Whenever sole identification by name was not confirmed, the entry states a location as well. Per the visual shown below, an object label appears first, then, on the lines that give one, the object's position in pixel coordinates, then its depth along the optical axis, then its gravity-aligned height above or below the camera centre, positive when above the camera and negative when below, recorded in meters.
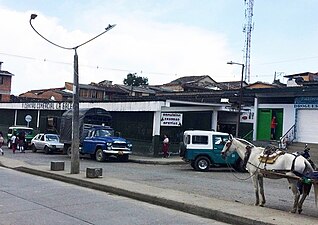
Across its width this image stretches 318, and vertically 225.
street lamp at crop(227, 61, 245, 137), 34.68 +2.63
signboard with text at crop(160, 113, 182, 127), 35.06 +0.52
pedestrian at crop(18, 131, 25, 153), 37.84 -1.89
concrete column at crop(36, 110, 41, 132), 51.16 -0.11
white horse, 11.03 -0.85
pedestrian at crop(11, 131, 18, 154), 37.03 -1.82
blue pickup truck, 30.06 -0.98
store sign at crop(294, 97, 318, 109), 32.34 +2.10
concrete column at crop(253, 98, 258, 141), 36.69 +0.76
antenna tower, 54.75 +11.84
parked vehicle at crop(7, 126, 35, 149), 41.38 -1.28
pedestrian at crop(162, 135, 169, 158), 33.75 -1.50
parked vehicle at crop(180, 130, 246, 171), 25.08 -1.18
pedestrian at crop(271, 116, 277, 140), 35.38 +0.39
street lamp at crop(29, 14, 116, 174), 19.48 -0.01
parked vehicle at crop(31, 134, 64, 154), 36.97 -1.82
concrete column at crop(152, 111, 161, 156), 34.34 -0.61
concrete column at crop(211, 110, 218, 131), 38.20 +0.67
